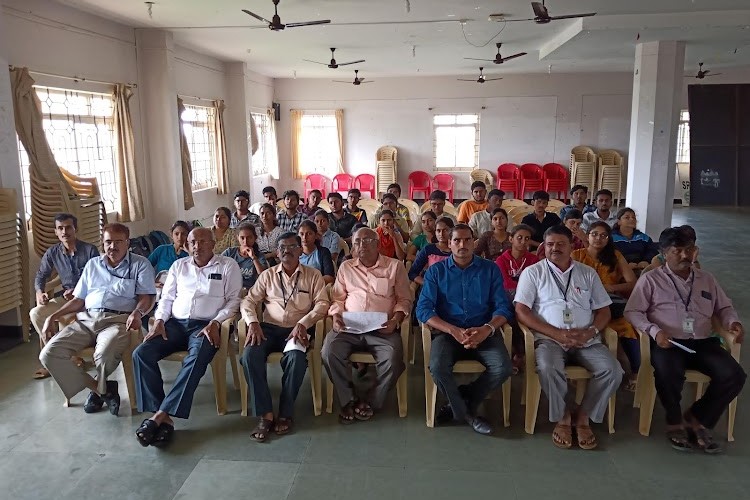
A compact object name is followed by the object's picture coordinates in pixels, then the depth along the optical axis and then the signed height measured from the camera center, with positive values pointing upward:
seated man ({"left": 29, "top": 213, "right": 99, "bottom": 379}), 3.86 -0.68
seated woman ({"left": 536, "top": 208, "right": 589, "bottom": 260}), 4.42 -0.59
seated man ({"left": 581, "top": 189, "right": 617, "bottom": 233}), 5.31 -0.52
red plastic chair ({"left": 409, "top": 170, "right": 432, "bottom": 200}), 13.19 -0.62
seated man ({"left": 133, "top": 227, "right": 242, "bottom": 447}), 3.10 -0.96
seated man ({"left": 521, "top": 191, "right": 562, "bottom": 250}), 5.11 -0.59
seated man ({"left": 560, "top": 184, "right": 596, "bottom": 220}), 5.88 -0.47
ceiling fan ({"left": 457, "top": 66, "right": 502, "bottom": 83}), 11.29 +1.63
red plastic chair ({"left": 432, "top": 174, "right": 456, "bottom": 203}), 13.16 -0.65
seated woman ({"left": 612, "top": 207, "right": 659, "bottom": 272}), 4.48 -0.72
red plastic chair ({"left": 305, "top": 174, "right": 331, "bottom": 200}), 13.32 -0.57
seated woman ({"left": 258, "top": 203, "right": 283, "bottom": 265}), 4.86 -0.62
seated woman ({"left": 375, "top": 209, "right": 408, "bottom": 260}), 4.68 -0.66
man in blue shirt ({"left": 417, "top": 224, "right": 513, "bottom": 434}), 3.10 -0.93
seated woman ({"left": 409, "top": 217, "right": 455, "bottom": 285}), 4.10 -0.69
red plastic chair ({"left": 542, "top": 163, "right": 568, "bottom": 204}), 12.61 -0.59
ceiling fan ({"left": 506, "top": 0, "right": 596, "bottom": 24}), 5.22 +1.27
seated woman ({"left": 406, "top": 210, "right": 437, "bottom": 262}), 4.80 -0.69
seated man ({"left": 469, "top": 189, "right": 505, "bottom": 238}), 5.43 -0.60
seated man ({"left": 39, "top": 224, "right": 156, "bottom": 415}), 3.31 -0.93
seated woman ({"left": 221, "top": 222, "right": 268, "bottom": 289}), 4.21 -0.71
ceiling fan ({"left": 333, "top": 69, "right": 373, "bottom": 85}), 11.01 +1.67
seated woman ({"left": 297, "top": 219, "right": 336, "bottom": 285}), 4.05 -0.68
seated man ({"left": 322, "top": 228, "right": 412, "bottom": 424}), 3.24 -0.93
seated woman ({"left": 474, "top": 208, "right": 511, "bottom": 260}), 4.43 -0.67
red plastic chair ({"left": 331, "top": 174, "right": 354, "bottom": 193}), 13.13 -0.56
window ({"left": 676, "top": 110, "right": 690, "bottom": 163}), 12.93 +0.20
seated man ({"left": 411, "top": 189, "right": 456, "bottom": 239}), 5.46 -0.51
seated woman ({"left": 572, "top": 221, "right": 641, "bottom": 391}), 3.57 -0.74
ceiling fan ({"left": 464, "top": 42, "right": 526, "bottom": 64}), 7.88 +1.29
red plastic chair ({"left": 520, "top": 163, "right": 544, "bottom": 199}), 12.68 -0.56
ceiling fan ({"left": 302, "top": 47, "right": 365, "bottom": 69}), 8.74 +1.41
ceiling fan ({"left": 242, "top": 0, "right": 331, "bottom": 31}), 5.54 +1.30
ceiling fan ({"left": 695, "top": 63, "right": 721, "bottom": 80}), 10.83 +1.55
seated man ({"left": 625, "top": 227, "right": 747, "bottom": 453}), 2.94 -0.97
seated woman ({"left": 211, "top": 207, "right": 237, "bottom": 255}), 4.88 -0.62
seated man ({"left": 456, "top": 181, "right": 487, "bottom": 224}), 6.04 -0.54
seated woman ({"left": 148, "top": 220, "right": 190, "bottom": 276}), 4.22 -0.70
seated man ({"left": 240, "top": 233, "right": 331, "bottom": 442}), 3.15 -0.96
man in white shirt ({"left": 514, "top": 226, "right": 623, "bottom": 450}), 2.97 -0.94
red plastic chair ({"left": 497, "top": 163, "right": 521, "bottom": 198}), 12.66 -0.56
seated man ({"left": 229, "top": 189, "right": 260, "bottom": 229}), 5.29 -0.51
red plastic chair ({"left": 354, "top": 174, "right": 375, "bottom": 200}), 13.16 -0.60
